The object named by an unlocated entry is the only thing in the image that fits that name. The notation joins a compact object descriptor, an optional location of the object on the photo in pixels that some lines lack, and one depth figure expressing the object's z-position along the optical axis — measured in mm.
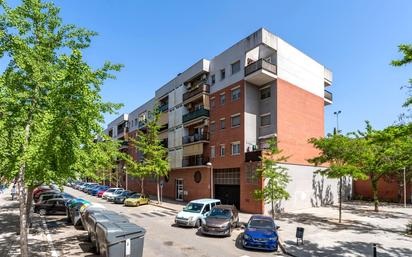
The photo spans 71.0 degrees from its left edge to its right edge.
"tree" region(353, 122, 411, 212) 23359
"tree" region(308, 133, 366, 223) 22125
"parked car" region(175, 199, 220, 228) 20173
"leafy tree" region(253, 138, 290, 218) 21688
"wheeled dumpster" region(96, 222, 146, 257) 10023
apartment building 29031
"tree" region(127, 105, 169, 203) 36500
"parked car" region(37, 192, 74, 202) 25138
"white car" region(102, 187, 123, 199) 40825
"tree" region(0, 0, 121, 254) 9797
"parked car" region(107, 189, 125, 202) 38350
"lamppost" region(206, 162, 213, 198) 31256
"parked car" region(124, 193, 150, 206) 33938
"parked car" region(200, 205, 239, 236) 17328
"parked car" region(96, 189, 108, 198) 46106
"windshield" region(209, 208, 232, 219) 18609
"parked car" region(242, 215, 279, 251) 14688
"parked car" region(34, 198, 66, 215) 24277
